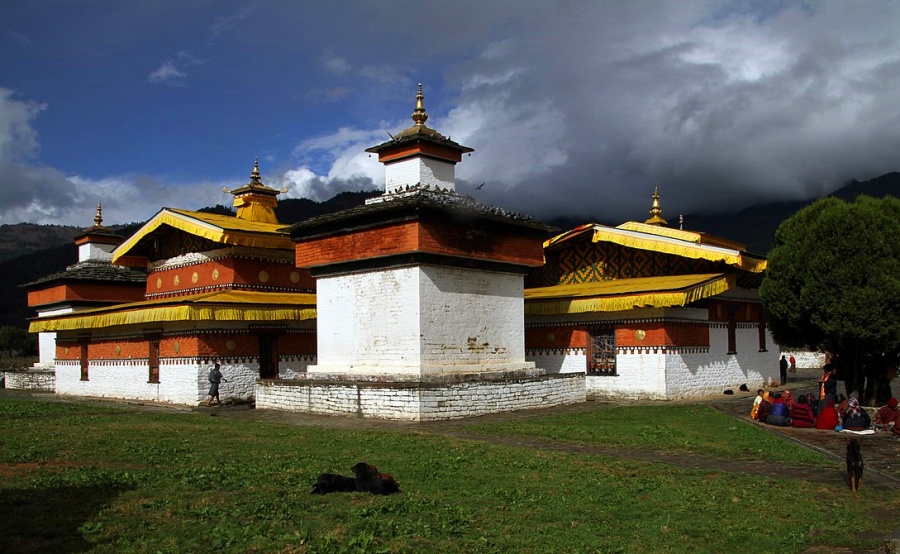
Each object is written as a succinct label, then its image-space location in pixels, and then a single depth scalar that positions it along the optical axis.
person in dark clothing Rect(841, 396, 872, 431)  13.70
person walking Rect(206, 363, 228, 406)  19.84
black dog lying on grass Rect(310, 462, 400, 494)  7.94
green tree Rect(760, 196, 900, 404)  16.30
